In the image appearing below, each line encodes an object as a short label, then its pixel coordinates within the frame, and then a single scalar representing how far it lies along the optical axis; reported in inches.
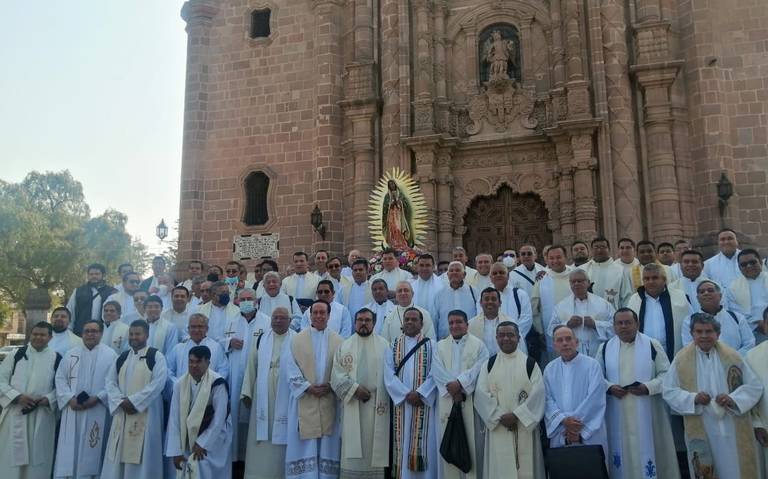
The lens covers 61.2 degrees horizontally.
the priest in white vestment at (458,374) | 245.4
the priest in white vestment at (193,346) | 282.5
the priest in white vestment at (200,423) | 256.8
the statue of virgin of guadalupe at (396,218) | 462.5
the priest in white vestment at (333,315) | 309.3
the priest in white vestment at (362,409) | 261.0
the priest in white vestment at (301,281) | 375.9
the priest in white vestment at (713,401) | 218.7
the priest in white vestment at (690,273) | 289.6
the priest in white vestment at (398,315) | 294.2
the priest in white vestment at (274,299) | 326.6
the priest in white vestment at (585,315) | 272.5
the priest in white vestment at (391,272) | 360.5
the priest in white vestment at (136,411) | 268.1
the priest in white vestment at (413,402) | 253.3
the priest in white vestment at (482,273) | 333.1
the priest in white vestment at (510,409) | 230.8
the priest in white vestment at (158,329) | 309.4
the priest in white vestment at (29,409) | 274.4
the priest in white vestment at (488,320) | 273.0
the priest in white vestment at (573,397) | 227.8
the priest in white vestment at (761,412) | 217.3
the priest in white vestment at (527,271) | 334.0
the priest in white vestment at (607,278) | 314.2
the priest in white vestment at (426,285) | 332.2
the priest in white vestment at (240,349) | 295.3
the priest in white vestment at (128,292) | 364.5
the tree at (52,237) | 1261.1
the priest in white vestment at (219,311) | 323.0
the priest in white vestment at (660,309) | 265.1
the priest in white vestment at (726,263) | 306.5
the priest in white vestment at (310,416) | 267.4
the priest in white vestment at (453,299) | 316.2
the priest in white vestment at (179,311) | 328.8
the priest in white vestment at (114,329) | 316.2
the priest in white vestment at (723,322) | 249.9
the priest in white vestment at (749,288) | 279.6
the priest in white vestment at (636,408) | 235.0
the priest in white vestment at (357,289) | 348.8
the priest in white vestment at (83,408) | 274.2
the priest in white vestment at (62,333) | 306.2
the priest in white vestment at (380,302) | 310.6
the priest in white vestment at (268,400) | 276.7
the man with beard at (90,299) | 362.6
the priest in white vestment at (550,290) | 310.5
